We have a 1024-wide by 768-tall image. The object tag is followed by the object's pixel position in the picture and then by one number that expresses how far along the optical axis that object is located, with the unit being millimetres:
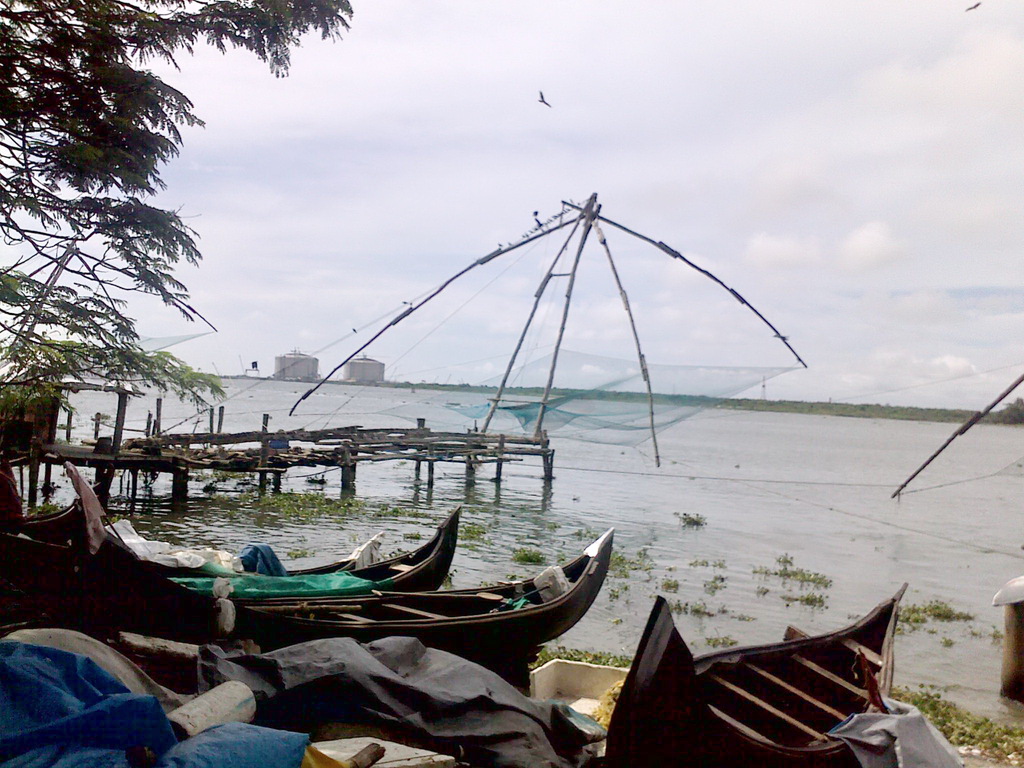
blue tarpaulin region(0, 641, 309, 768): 2777
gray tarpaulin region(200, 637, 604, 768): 4090
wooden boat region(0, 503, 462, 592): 7496
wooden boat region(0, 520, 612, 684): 5742
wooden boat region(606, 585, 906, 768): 4035
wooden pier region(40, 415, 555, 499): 15961
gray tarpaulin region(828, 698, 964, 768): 3881
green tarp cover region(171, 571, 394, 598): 6074
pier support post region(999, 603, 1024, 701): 7492
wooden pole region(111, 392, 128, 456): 14609
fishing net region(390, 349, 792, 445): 15844
